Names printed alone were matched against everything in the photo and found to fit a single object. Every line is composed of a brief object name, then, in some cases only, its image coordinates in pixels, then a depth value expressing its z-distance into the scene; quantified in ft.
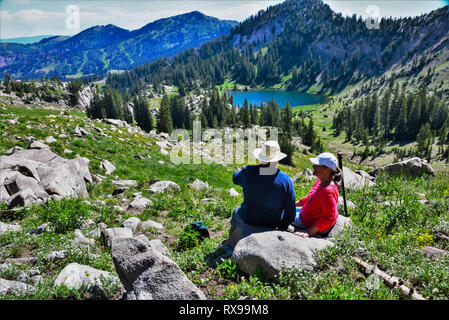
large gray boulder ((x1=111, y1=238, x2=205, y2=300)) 15.79
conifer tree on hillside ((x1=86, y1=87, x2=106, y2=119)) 325.42
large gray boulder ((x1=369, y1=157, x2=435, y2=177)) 57.00
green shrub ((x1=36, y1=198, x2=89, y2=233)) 29.17
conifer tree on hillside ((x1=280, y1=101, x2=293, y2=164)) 304.13
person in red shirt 22.62
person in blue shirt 20.67
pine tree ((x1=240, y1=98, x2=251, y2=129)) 395.75
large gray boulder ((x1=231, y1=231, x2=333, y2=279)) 18.07
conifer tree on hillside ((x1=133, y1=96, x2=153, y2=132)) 332.60
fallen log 15.53
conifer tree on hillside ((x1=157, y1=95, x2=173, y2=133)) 288.51
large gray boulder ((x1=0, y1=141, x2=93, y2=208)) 35.58
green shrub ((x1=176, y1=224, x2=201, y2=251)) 26.09
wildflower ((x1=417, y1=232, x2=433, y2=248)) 21.58
